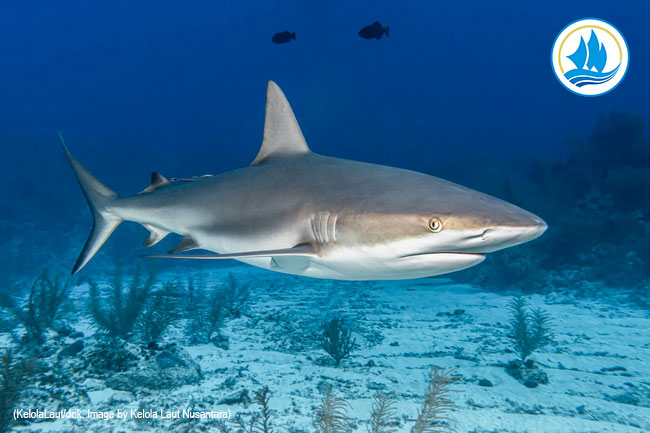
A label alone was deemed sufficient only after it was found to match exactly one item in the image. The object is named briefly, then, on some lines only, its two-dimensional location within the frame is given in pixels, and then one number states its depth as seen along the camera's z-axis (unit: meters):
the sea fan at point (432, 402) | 2.82
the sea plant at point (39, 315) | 6.00
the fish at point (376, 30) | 11.27
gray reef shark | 1.83
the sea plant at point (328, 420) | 2.94
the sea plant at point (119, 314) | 6.41
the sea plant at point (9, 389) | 3.28
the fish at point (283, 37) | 13.09
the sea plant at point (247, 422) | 3.30
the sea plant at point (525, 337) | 5.73
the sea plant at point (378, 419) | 2.96
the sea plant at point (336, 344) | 5.50
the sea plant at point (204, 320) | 6.67
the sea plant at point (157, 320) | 6.34
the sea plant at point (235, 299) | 8.37
